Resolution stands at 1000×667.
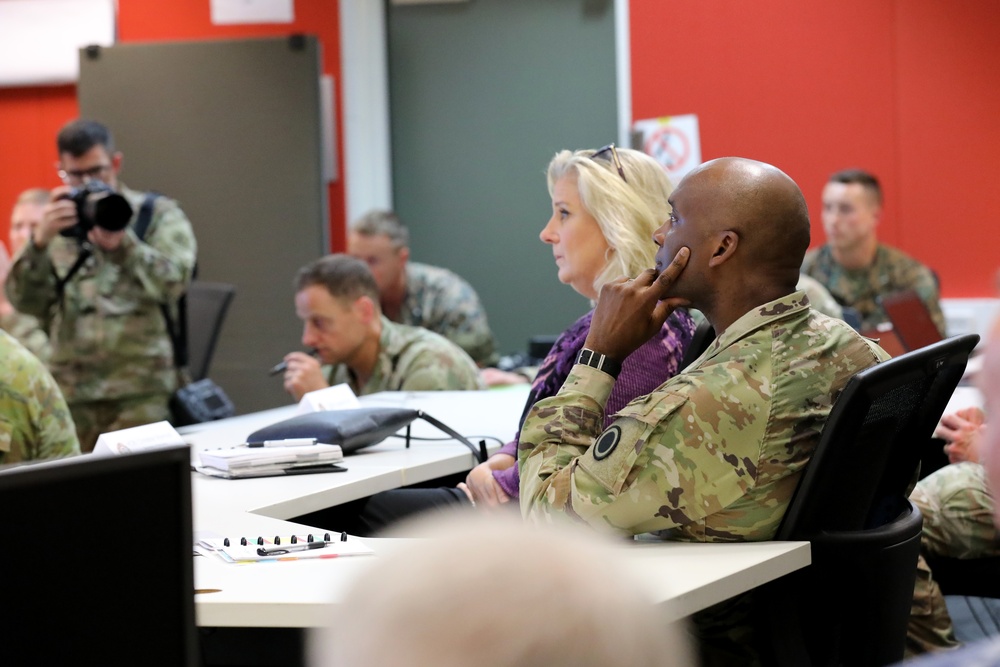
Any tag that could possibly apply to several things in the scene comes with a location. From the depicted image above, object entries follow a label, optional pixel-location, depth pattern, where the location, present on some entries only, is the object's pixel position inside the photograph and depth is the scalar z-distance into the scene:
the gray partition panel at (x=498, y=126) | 11.88
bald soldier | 3.31
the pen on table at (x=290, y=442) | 5.02
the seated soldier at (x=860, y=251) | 10.32
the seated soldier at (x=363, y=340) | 7.33
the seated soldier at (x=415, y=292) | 9.95
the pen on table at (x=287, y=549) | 3.46
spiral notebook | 3.45
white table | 2.98
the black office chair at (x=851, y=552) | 3.32
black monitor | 1.87
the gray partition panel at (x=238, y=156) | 11.48
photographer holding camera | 8.27
